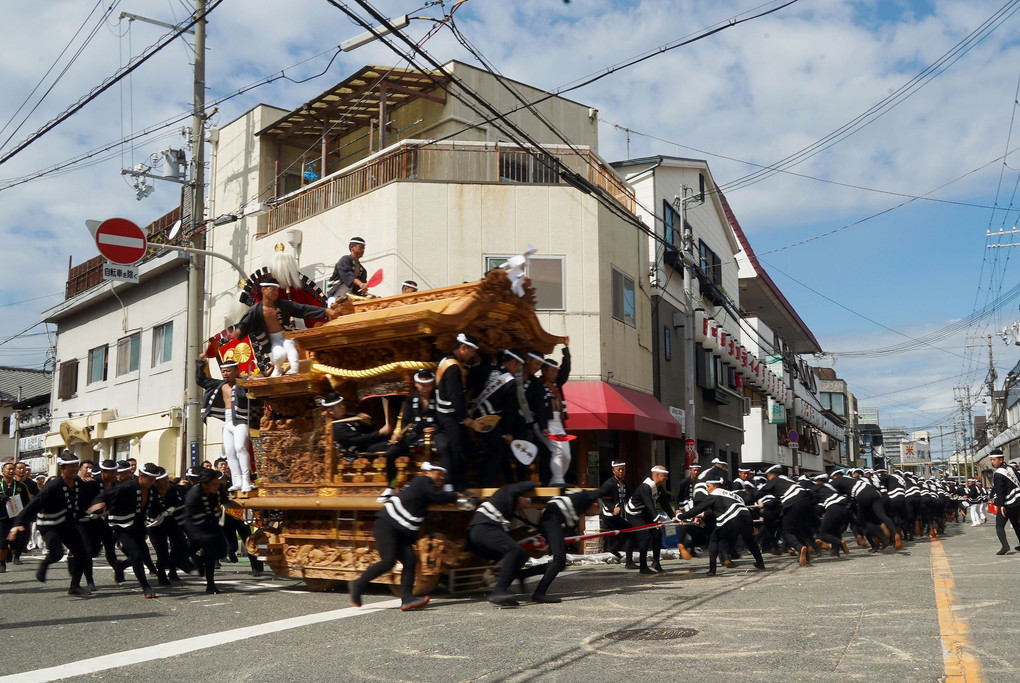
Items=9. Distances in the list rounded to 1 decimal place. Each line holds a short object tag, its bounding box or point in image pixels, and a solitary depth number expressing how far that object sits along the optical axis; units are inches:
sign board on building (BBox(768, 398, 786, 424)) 1551.4
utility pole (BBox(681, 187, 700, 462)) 830.0
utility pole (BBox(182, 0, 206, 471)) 698.6
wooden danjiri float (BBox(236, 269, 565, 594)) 390.6
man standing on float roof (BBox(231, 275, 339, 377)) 460.1
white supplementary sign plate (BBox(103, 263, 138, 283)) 829.8
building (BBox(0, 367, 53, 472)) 1421.0
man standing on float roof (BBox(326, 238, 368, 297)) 486.9
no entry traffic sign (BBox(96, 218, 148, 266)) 608.4
